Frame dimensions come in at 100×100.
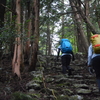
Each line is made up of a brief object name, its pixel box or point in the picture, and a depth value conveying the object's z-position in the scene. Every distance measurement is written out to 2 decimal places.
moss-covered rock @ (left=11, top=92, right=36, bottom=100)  3.62
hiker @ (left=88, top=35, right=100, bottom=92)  3.82
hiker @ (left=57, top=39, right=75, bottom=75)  7.04
